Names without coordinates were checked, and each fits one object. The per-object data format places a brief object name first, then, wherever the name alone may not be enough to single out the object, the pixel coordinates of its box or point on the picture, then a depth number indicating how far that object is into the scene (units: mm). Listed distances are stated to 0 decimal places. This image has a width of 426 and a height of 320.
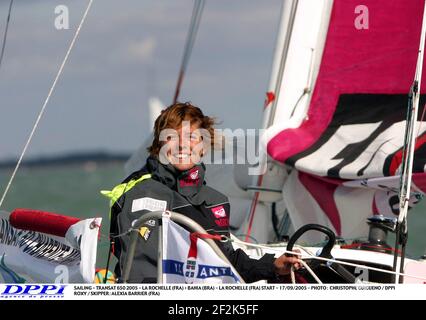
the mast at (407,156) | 8617
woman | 8391
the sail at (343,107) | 11750
